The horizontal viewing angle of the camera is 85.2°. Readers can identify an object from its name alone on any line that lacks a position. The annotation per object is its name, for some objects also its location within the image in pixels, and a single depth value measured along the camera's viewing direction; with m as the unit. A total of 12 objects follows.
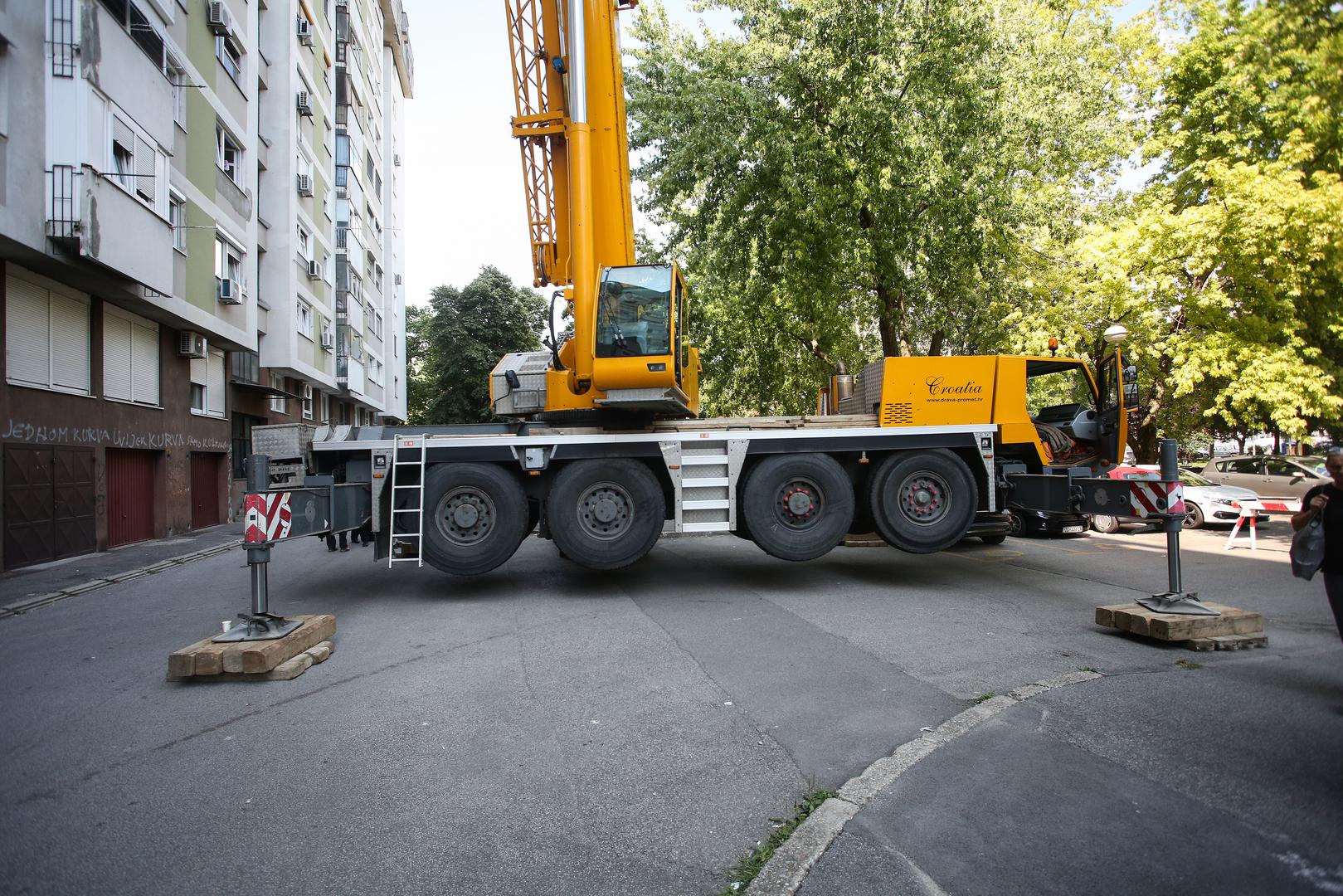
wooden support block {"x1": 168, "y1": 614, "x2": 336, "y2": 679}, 5.06
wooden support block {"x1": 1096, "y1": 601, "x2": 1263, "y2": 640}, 5.58
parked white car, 15.02
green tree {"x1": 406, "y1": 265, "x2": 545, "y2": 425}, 43.00
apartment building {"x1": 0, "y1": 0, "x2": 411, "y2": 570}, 10.95
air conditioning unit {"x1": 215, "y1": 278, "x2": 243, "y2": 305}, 17.31
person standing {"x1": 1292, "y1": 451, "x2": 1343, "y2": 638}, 4.30
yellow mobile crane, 7.68
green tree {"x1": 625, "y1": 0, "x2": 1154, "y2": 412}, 13.69
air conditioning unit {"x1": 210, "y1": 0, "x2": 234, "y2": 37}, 16.80
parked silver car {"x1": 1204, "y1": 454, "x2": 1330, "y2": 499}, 16.89
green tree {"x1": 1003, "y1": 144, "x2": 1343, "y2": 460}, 11.37
